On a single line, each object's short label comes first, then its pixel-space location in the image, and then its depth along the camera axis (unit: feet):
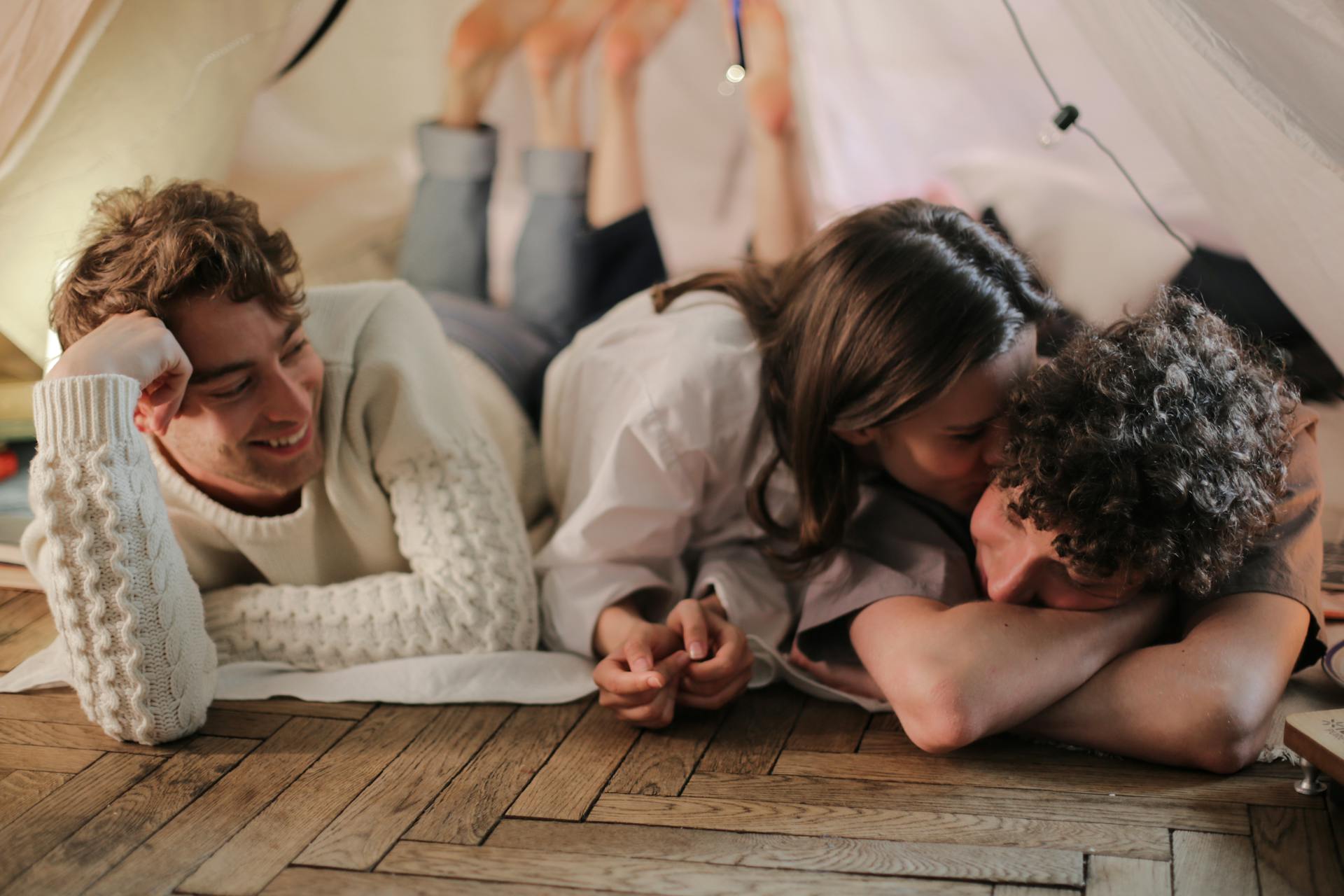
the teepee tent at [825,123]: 3.86
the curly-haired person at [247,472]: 3.57
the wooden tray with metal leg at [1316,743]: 3.11
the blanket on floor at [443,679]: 4.08
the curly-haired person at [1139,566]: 3.20
